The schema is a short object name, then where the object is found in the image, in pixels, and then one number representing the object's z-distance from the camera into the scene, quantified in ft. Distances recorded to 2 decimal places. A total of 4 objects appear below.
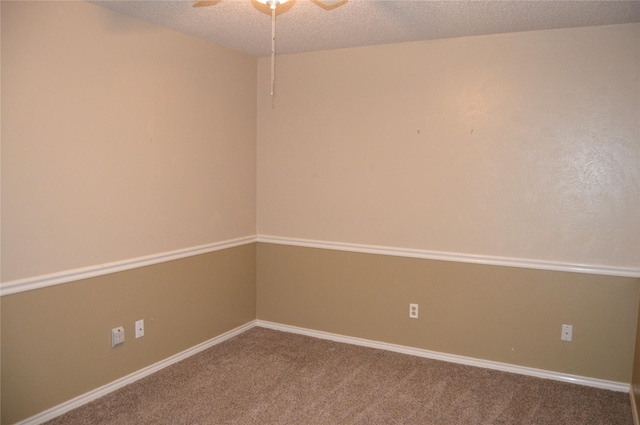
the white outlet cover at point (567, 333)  10.03
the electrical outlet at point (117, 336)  9.33
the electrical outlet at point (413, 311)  11.51
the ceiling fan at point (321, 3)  7.95
